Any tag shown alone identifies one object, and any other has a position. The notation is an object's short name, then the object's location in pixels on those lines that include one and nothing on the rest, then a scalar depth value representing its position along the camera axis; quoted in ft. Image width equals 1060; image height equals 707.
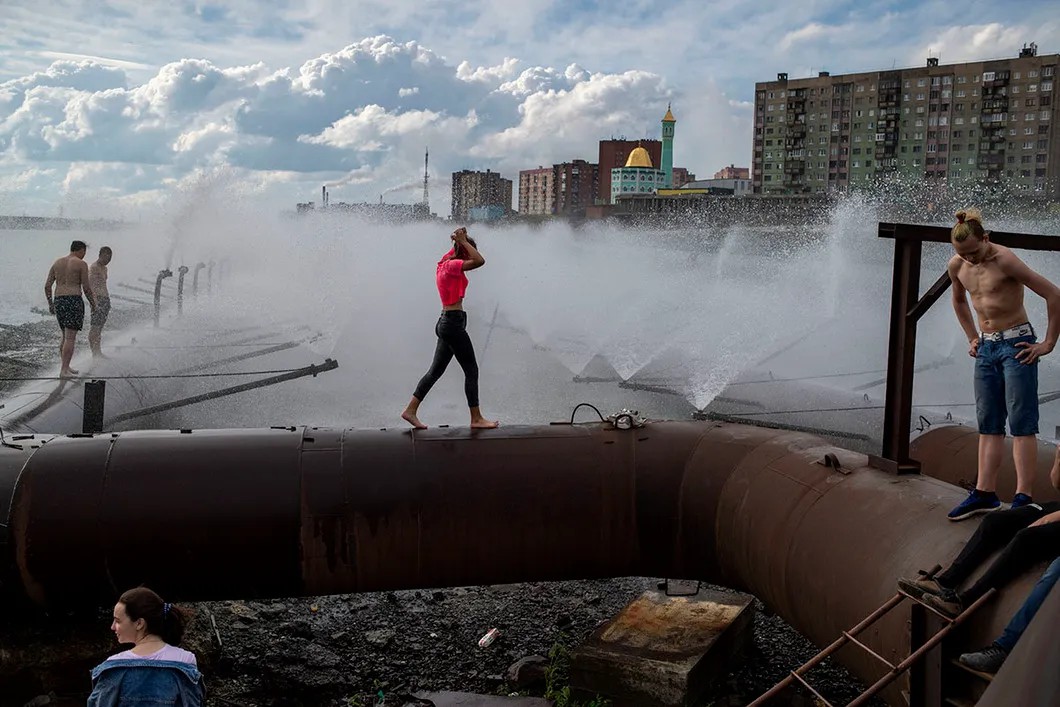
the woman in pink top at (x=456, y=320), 25.49
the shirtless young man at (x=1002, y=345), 16.66
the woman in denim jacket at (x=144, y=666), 12.07
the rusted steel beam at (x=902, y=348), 18.95
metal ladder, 13.19
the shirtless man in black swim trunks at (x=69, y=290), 40.50
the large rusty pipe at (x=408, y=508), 20.47
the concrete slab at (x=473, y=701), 23.04
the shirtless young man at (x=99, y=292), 46.39
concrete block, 21.43
